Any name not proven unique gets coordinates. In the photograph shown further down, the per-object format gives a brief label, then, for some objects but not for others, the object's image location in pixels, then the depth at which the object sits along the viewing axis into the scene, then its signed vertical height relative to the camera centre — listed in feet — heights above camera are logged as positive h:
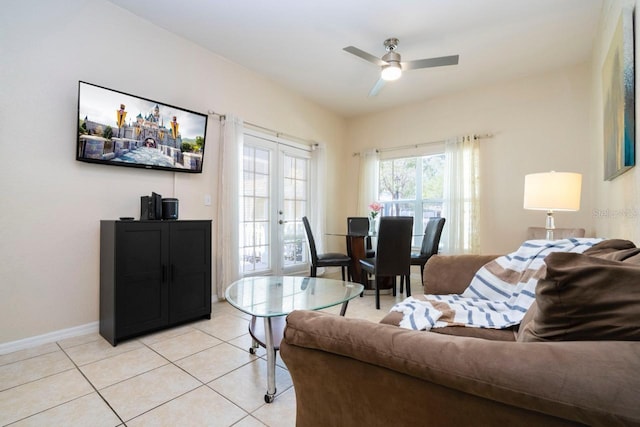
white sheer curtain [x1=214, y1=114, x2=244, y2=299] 10.73 +0.23
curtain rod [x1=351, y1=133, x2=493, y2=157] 13.23 +3.64
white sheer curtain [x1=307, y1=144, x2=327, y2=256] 15.25 +0.94
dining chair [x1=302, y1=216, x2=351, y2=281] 12.04 -1.92
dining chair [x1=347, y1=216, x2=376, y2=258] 14.32 -0.63
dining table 12.60 -1.78
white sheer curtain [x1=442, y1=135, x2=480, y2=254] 13.11 +0.94
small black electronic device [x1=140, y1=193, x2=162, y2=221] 8.34 +0.14
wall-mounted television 7.62 +2.36
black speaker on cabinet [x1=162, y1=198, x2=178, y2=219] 8.60 +0.09
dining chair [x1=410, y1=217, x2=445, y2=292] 11.71 -1.11
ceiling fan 8.95 +4.85
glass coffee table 5.29 -1.90
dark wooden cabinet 7.29 -1.73
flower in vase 13.98 +0.27
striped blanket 4.65 -1.55
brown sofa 1.83 -1.13
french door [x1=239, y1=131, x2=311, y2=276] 12.36 +0.39
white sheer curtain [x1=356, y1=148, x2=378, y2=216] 16.39 +1.90
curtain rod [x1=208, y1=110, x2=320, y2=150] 11.05 +3.73
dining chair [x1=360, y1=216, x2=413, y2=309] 10.23 -1.18
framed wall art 5.01 +2.32
